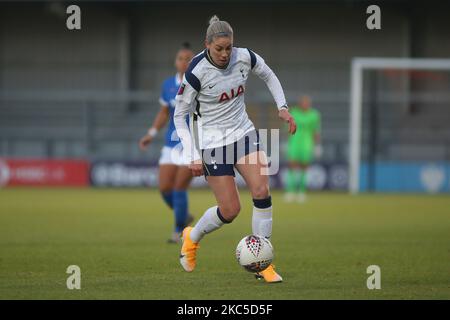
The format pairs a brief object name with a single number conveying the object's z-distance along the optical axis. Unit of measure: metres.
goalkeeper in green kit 22.09
